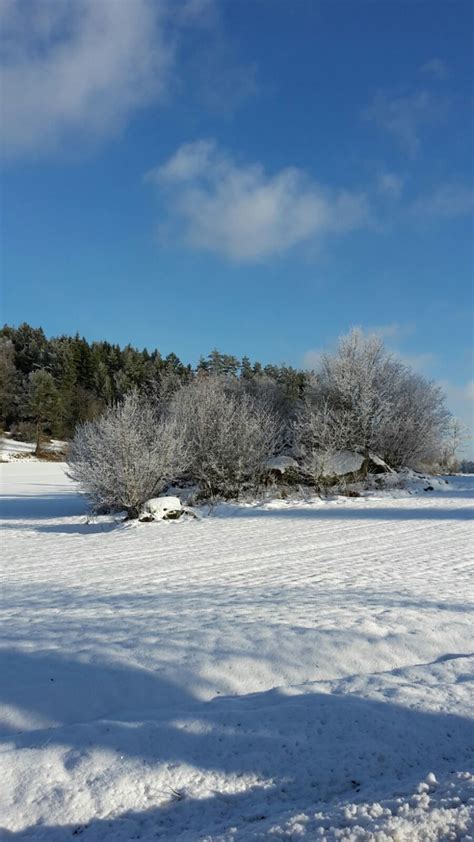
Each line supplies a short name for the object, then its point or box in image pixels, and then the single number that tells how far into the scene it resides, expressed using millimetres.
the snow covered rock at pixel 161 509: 15320
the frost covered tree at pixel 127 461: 15617
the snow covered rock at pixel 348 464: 21609
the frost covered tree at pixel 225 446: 19516
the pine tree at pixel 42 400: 50594
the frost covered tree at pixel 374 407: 25125
